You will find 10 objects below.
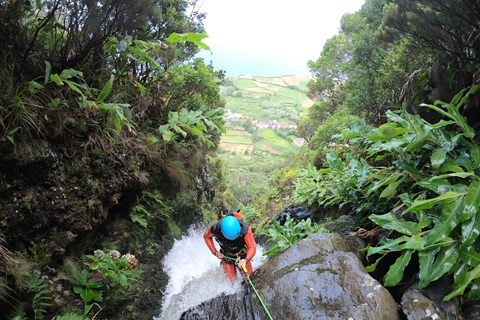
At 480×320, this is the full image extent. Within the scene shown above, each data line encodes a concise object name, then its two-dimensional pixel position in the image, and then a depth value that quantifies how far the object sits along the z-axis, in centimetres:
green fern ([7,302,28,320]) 251
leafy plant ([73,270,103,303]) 315
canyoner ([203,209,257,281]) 409
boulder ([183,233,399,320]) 248
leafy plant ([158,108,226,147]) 442
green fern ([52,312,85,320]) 247
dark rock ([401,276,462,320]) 215
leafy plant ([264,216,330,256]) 395
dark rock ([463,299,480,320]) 208
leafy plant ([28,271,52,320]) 269
